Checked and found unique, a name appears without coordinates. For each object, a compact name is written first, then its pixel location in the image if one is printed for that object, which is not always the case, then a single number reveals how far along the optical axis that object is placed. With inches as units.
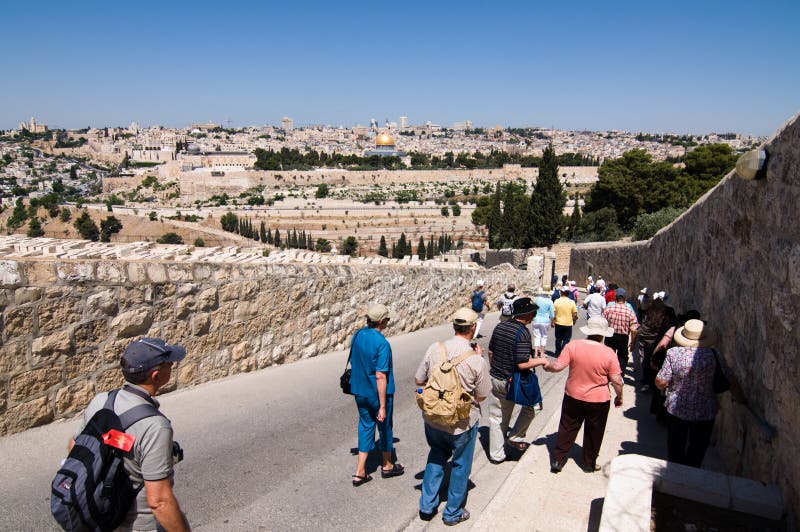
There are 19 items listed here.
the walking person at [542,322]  330.0
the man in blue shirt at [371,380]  164.1
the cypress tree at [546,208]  1310.3
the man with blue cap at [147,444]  90.0
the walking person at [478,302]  407.8
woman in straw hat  157.8
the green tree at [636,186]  1630.2
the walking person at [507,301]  272.1
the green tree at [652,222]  988.6
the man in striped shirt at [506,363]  182.4
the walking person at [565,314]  327.0
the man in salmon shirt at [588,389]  169.0
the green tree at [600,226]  1364.8
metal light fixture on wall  163.2
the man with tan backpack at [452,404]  140.6
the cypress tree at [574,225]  1595.1
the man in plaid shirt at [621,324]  274.2
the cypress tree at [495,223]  1665.8
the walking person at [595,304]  332.8
